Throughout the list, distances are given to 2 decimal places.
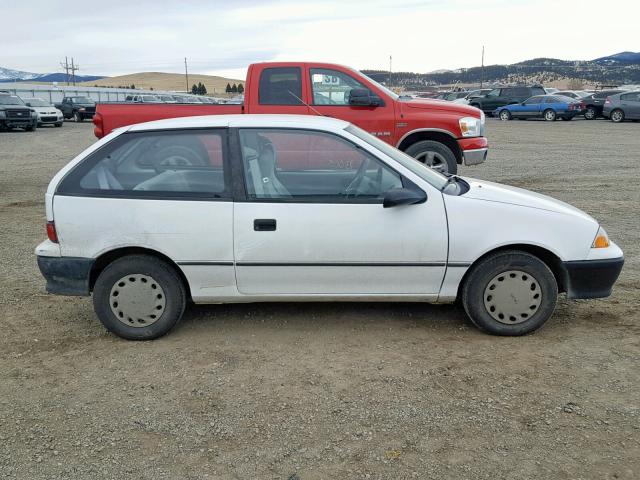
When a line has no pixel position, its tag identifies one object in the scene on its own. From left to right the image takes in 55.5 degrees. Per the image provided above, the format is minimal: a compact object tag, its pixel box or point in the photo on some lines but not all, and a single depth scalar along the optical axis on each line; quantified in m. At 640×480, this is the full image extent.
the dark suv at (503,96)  36.81
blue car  31.39
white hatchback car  4.22
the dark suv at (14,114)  25.94
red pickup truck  8.56
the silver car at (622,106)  27.79
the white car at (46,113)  30.55
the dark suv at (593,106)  31.09
